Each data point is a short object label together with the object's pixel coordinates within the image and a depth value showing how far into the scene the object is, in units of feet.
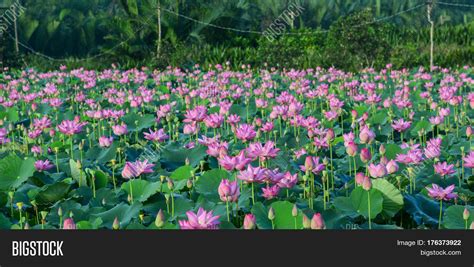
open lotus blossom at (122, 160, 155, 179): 9.48
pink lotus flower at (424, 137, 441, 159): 10.46
